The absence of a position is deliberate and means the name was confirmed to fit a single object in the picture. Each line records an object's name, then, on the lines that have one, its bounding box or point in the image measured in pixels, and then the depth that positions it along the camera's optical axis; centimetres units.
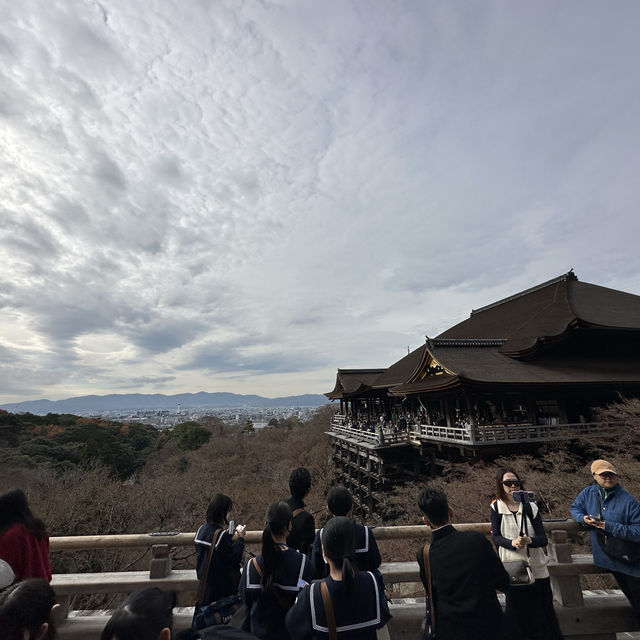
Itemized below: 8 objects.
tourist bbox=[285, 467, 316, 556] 298
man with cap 288
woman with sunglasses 274
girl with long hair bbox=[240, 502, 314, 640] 225
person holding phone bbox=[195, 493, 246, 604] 267
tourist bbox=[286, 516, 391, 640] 190
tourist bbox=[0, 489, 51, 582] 242
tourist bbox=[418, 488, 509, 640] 210
